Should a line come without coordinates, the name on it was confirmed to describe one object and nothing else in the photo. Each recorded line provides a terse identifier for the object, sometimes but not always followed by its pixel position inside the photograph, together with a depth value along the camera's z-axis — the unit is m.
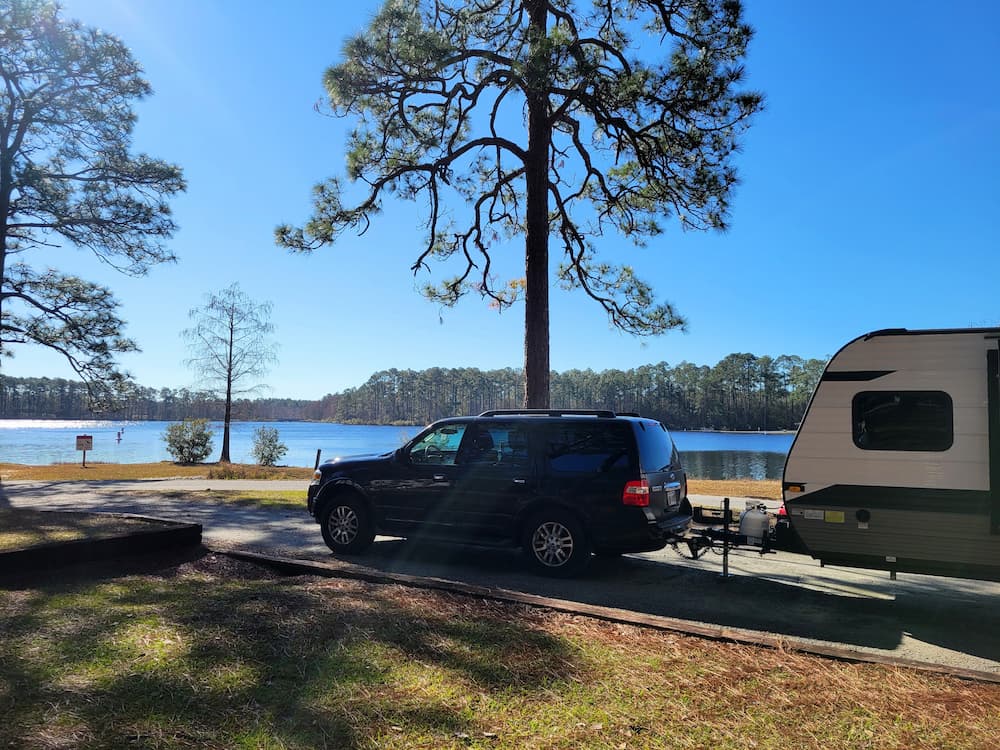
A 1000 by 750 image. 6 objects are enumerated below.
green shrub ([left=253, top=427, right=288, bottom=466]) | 37.12
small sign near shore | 31.48
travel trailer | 5.78
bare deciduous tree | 39.78
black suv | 7.25
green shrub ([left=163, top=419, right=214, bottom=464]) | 38.84
